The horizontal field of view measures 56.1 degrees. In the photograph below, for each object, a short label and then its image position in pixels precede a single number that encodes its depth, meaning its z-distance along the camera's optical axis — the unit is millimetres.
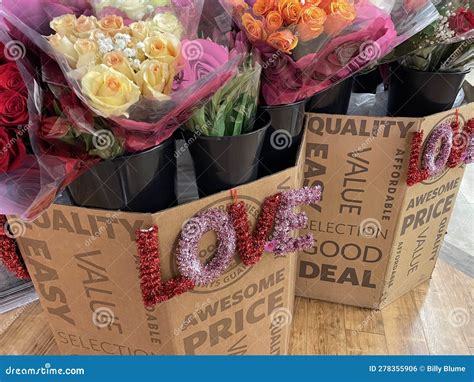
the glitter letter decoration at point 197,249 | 749
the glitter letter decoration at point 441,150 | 1034
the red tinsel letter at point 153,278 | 718
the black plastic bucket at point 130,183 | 719
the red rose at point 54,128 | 663
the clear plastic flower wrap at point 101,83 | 626
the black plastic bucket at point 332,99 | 1023
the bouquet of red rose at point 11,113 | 639
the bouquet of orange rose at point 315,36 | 741
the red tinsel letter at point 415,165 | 1015
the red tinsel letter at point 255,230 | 792
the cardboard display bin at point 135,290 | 760
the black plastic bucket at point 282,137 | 876
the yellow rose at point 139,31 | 671
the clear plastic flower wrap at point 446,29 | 939
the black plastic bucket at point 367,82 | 1231
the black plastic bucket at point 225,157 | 765
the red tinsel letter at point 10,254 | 826
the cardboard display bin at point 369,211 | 1043
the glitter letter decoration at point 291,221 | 840
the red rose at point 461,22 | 938
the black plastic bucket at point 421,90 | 1034
